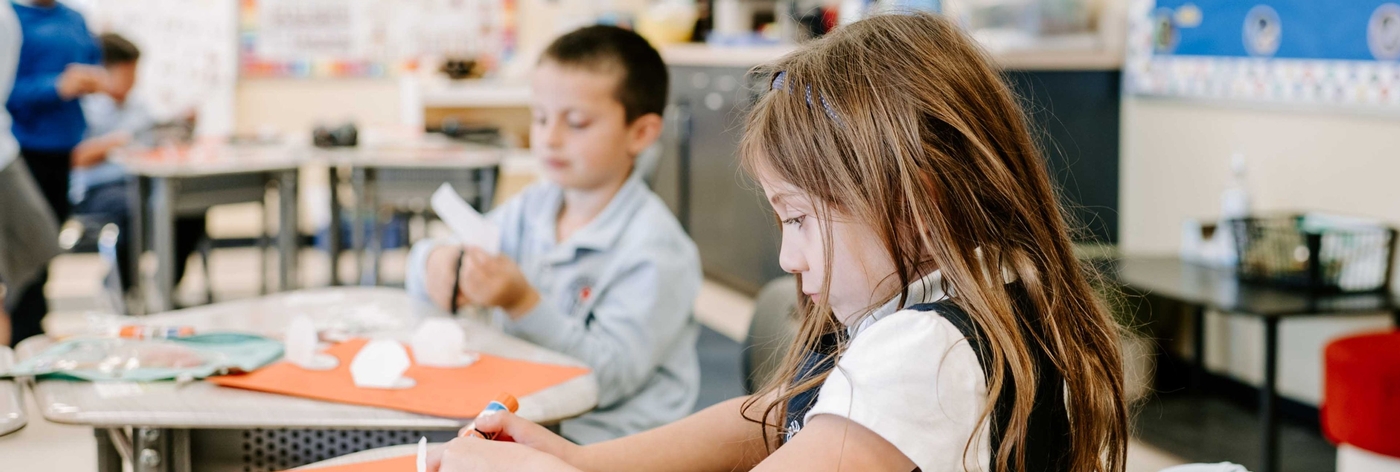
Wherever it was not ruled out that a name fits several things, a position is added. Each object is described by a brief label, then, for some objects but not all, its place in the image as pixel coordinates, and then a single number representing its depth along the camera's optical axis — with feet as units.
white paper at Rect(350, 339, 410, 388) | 4.21
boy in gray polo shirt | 5.22
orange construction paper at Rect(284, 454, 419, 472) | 3.33
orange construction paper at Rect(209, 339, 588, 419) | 4.00
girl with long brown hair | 2.64
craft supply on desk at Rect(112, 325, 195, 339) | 4.82
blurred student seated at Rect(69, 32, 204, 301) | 14.14
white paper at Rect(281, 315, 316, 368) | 4.45
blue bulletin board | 9.07
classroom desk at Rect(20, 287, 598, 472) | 3.84
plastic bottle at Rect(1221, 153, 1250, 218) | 9.99
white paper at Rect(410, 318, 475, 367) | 4.51
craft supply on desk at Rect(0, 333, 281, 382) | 4.24
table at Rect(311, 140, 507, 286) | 13.56
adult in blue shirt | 12.62
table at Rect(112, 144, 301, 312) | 12.83
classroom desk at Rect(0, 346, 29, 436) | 3.75
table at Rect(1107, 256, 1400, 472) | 8.00
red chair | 6.95
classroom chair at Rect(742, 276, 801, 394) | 5.16
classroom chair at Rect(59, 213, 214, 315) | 13.89
